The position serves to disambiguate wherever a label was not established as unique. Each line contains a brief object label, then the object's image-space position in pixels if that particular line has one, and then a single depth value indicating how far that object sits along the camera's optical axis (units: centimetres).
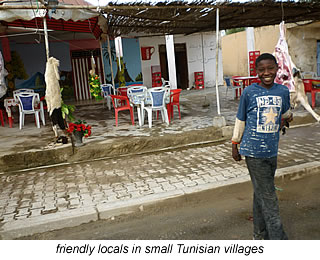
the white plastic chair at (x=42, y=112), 893
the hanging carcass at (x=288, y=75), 532
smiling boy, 265
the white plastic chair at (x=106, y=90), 1173
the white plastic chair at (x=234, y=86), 1159
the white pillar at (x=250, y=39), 1666
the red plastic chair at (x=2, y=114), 929
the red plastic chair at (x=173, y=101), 832
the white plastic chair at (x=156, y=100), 769
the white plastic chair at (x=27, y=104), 837
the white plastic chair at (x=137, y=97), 793
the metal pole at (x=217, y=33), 682
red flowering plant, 610
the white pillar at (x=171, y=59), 1690
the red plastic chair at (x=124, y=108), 821
